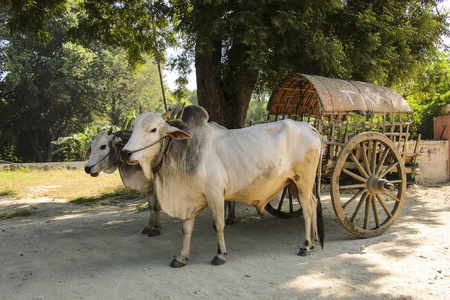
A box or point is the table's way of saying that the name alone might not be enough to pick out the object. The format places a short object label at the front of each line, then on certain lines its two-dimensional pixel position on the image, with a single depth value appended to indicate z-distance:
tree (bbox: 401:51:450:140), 12.33
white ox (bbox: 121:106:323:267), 4.02
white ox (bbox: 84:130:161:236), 5.22
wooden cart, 4.86
